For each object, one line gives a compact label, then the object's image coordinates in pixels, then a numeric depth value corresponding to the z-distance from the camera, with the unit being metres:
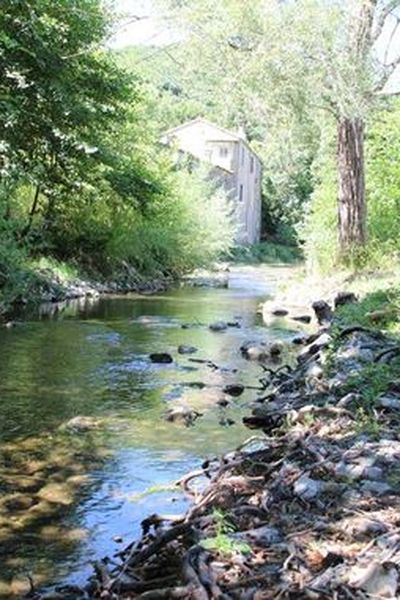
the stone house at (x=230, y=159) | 64.12
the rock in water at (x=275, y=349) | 13.27
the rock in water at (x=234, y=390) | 10.16
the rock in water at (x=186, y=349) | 13.55
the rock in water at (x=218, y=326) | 16.81
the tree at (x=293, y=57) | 15.95
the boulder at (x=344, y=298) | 16.47
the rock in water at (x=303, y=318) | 18.49
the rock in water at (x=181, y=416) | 8.59
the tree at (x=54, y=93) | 16.91
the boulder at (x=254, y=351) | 13.08
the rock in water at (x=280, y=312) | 20.16
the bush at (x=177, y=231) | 29.02
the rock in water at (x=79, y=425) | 8.15
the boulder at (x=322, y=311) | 16.62
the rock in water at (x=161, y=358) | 12.37
